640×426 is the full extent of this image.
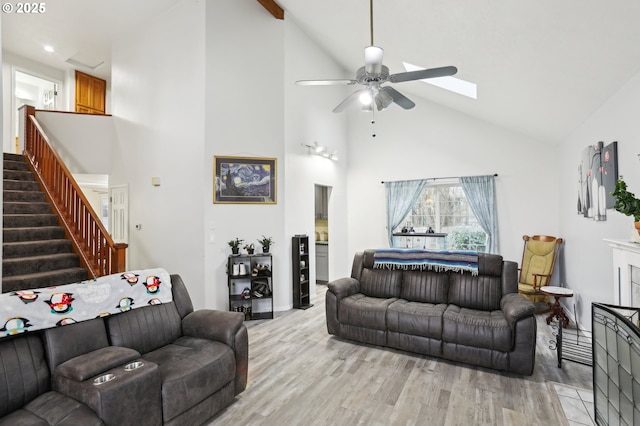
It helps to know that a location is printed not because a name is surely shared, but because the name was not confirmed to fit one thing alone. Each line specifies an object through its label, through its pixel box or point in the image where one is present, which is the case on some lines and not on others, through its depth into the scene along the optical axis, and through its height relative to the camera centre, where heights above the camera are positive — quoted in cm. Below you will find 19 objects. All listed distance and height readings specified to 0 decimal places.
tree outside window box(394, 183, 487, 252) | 589 -10
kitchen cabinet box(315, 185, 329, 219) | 684 +31
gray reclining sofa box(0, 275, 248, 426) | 170 -98
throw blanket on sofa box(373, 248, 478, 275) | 371 -54
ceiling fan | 272 +126
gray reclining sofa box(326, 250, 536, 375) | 288 -100
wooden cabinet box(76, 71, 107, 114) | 738 +298
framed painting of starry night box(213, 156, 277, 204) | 463 +55
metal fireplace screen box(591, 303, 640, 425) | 163 -86
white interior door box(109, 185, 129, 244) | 546 +7
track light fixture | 568 +122
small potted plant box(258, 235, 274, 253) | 474 -41
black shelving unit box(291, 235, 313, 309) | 505 -87
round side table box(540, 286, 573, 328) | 373 -93
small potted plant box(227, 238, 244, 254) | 460 -43
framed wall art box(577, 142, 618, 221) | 289 +38
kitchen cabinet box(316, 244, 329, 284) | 661 -98
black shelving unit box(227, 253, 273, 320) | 455 -101
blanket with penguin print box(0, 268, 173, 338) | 189 -58
